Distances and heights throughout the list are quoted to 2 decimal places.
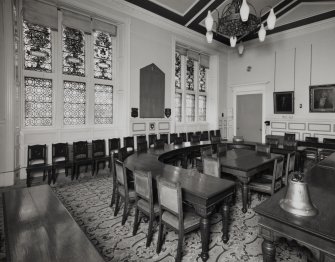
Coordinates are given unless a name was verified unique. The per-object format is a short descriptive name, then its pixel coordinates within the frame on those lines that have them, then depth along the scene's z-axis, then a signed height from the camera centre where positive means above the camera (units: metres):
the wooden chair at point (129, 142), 5.96 -0.55
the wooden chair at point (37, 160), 4.52 -0.87
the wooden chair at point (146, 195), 2.31 -0.83
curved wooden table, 2.07 -0.69
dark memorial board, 7.05 +1.06
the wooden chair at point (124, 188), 2.80 -0.93
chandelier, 4.26 +2.07
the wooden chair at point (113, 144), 5.80 -0.62
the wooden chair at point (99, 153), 5.45 -0.80
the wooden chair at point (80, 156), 5.11 -0.85
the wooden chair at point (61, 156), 4.89 -0.82
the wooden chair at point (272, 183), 3.12 -0.93
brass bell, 1.53 -0.56
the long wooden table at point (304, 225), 1.33 -0.68
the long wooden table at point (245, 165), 3.15 -0.66
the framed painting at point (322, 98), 7.29 +0.87
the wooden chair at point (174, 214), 2.02 -0.96
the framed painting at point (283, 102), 8.19 +0.82
